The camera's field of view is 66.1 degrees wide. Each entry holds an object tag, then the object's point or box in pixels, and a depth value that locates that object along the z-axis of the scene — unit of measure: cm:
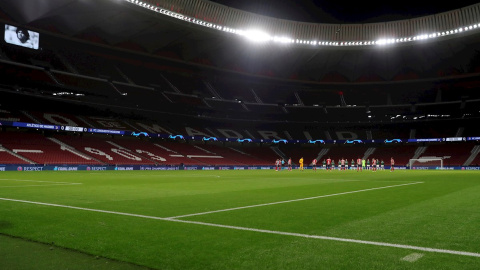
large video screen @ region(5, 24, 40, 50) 4206
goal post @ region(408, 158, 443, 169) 5809
